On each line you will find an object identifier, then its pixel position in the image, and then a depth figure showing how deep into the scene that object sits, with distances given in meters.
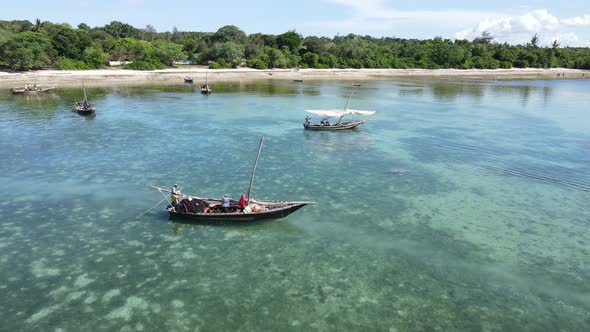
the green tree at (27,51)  92.94
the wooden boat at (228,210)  23.67
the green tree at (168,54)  124.81
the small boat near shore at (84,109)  56.80
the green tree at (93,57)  109.31
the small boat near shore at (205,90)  85.20
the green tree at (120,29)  170.50
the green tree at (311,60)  147.75
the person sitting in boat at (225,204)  23.86
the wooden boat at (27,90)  76.69
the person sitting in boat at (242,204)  23.84
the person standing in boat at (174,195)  24.52
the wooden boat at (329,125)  50.56
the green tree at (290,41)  159.88
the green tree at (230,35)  156.88
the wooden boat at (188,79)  107.94
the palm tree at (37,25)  130.25
